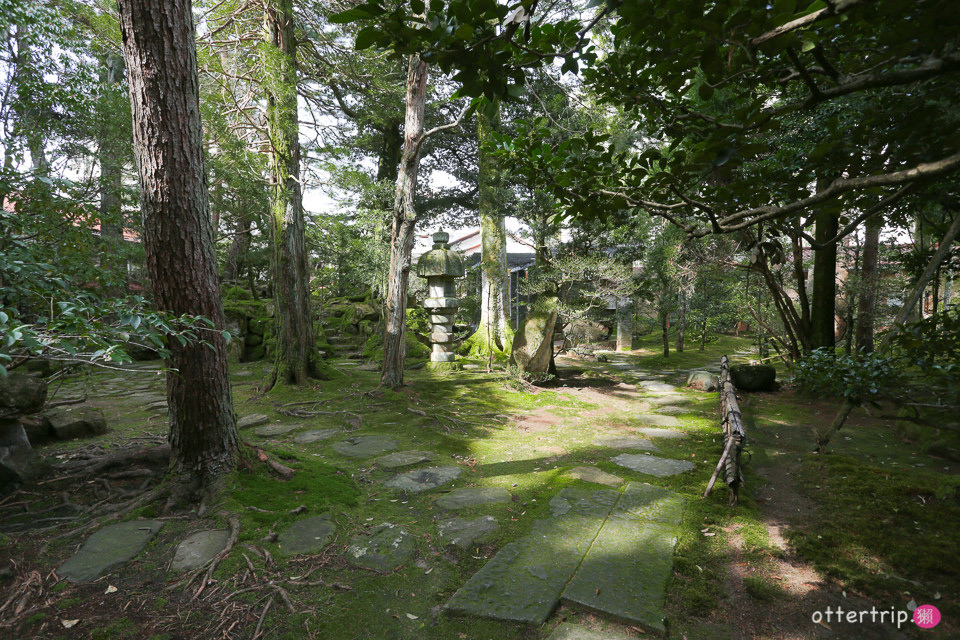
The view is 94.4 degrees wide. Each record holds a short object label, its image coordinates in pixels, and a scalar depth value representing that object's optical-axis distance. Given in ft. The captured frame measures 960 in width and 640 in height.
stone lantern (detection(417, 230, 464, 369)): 26.86
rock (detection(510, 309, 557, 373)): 24.88
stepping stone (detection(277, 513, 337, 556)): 8.10
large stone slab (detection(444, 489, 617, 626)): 6.45
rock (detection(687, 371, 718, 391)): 25.48
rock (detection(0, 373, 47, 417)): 9.87
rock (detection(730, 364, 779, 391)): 24.41
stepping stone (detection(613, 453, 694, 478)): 12.13
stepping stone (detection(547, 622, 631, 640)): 5.91
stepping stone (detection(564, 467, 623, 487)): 11.31
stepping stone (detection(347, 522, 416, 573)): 7.77
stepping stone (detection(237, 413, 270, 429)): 16.17
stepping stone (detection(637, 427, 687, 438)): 16.01
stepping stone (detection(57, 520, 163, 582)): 7.07
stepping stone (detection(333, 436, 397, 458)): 13.84
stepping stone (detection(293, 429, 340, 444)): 15.06
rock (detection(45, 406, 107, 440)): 13.58
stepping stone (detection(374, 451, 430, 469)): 12.87
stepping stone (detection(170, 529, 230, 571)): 7.47
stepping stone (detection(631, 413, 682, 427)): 17.85
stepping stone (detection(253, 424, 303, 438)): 15.48
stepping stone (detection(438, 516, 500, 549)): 8.53
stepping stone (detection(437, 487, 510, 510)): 10.23
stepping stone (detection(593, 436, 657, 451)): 14.60
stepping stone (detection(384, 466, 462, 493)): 11.27
